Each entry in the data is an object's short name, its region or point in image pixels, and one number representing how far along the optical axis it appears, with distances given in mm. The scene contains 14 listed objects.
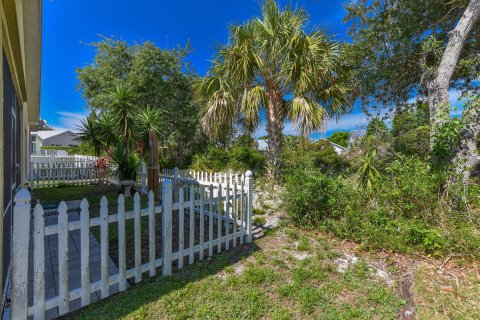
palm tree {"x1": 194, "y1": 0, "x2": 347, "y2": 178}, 6516
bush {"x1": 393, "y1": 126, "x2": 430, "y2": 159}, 5360
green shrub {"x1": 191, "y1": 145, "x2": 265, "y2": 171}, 10680
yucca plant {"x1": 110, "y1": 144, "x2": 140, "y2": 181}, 7832
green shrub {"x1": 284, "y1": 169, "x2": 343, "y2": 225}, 4316
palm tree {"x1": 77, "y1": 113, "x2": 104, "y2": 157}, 9766
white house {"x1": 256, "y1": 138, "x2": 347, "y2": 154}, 21669
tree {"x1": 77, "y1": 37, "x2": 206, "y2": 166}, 13008
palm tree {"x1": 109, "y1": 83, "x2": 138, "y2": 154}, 8992
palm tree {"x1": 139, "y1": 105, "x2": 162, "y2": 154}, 8727
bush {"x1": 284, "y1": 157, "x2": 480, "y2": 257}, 3377
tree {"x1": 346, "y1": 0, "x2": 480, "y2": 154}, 4613
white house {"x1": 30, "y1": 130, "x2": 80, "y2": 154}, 28291
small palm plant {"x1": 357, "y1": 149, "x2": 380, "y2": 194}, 4258
